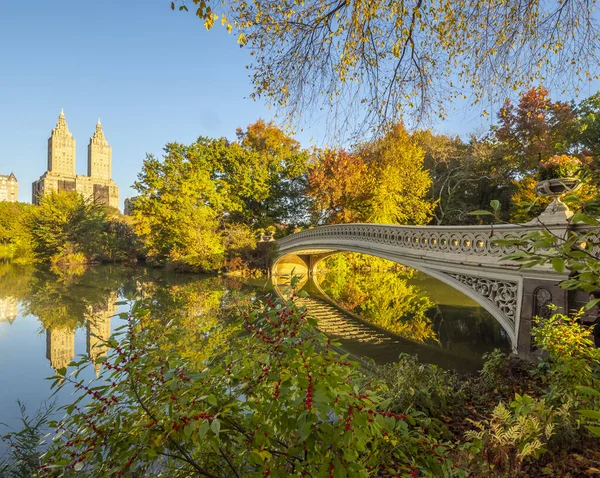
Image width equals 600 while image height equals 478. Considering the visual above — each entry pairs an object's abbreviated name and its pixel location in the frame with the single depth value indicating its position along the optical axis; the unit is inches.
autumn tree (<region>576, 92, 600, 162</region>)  638.8
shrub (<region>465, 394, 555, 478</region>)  72.0
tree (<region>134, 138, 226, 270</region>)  776.3
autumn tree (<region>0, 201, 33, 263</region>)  1063.0
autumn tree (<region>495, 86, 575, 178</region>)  612.5
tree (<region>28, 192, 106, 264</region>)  1000.9
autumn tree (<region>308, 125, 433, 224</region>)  725.3
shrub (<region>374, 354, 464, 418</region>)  141.3
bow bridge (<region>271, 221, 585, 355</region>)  189.2
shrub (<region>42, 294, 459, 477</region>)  45.3
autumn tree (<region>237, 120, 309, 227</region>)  867.4
